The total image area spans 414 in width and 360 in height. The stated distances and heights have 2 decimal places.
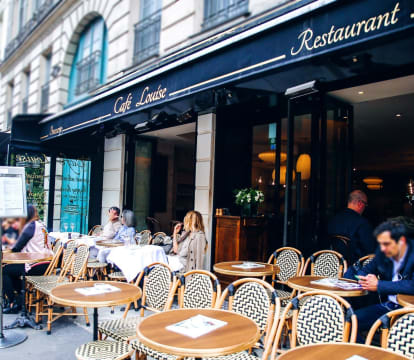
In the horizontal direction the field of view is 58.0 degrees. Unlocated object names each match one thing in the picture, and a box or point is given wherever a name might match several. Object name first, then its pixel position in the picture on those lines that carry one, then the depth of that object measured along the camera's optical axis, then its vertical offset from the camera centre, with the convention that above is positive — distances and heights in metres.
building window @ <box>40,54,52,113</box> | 13.12 +3.93
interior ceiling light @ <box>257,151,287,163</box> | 7.23 +0.92
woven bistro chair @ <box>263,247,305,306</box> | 4.71 -0.77
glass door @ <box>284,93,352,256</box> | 5.10 +0.46
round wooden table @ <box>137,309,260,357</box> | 2.08 -0.82
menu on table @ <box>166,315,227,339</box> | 2.32 -0.81
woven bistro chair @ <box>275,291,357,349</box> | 2.50 -0.79
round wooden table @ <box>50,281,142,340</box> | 2.95 -0.82
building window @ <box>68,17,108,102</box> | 10.43 +4.01
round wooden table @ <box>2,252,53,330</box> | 4.41 -0.80
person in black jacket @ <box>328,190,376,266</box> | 4.76 -0.35
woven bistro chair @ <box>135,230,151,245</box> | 7.00 -0.73
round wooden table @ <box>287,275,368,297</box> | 3.25 -0.77
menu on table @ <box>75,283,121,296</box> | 3.23 -0.82
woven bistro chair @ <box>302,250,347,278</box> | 4.39 -0.71
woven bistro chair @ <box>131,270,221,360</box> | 3.25 -0.81
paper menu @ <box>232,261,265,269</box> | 4.48 -0.77
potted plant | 6.21 +0.03
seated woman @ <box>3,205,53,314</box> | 4.95 -0.96
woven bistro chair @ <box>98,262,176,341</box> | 3.34 -0.88
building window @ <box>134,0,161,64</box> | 8.30 +3.85
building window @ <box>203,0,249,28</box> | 6.48 +3.46
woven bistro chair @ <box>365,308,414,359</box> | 2.24 -0.77
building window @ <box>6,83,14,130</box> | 17.31 +4.42
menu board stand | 3.71 -0.01
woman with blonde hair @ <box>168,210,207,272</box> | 5.29 -0.66
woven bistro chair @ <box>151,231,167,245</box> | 6.82 -0.72
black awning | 2.96 +1.53
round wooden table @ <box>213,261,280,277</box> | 4.15 -0.79
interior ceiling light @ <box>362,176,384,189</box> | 13.27 +0.89
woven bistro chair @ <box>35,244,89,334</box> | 4.50 -0.95
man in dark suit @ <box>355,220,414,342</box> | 2.58 -0.56
